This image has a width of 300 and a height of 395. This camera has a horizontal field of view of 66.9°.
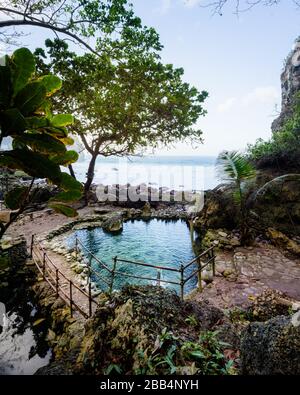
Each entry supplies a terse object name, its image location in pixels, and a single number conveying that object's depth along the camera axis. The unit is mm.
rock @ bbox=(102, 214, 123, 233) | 12289
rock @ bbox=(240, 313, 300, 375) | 1808
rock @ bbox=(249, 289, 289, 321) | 4052
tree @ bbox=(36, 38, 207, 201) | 5840
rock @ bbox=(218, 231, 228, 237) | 9313
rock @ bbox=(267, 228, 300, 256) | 7558
